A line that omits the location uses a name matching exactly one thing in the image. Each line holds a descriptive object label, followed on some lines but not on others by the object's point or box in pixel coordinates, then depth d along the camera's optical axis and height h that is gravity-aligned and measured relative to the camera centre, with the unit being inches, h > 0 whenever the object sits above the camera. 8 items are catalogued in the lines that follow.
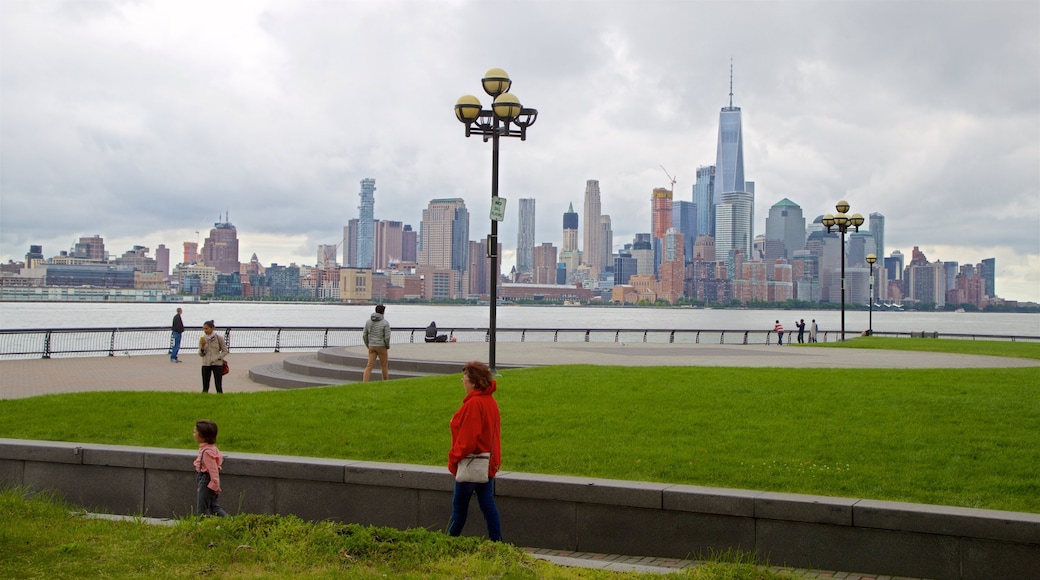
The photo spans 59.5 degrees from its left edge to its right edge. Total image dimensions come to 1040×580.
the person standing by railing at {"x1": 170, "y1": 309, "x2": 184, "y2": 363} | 1081.0 -53.8
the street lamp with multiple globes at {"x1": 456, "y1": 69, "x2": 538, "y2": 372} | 621.3 +125.1
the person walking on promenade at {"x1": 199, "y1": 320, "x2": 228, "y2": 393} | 659.4 -44.2
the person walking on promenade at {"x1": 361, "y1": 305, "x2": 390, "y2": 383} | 681.6 -34.5
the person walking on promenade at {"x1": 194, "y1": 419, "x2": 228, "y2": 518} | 320.5 -64.6
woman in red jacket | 281.1 -44.2
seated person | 1381.6 -59.3
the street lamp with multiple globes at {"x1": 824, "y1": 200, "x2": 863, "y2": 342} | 1430.9 +133.9
